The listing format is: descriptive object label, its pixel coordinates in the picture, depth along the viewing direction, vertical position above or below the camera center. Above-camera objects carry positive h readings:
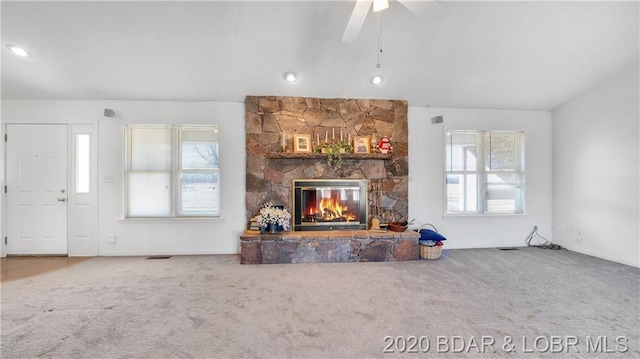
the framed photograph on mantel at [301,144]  3.97 +0.56
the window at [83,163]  3.98 +0.27
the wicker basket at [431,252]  3.71 -1.06
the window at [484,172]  4.46 +0.14
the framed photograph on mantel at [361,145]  4.05 +0.56
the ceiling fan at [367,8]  2.01 +1.40
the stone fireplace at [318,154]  4.00 +0.47
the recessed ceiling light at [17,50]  2.96 +1.53
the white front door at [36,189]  3.89 -0.14
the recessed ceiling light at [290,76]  3.54 +1.46
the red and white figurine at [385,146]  4.01 +0.53
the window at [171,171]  4.04 +0.14
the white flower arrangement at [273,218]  3.62 -0.55
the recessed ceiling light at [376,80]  3.65 +1.45
